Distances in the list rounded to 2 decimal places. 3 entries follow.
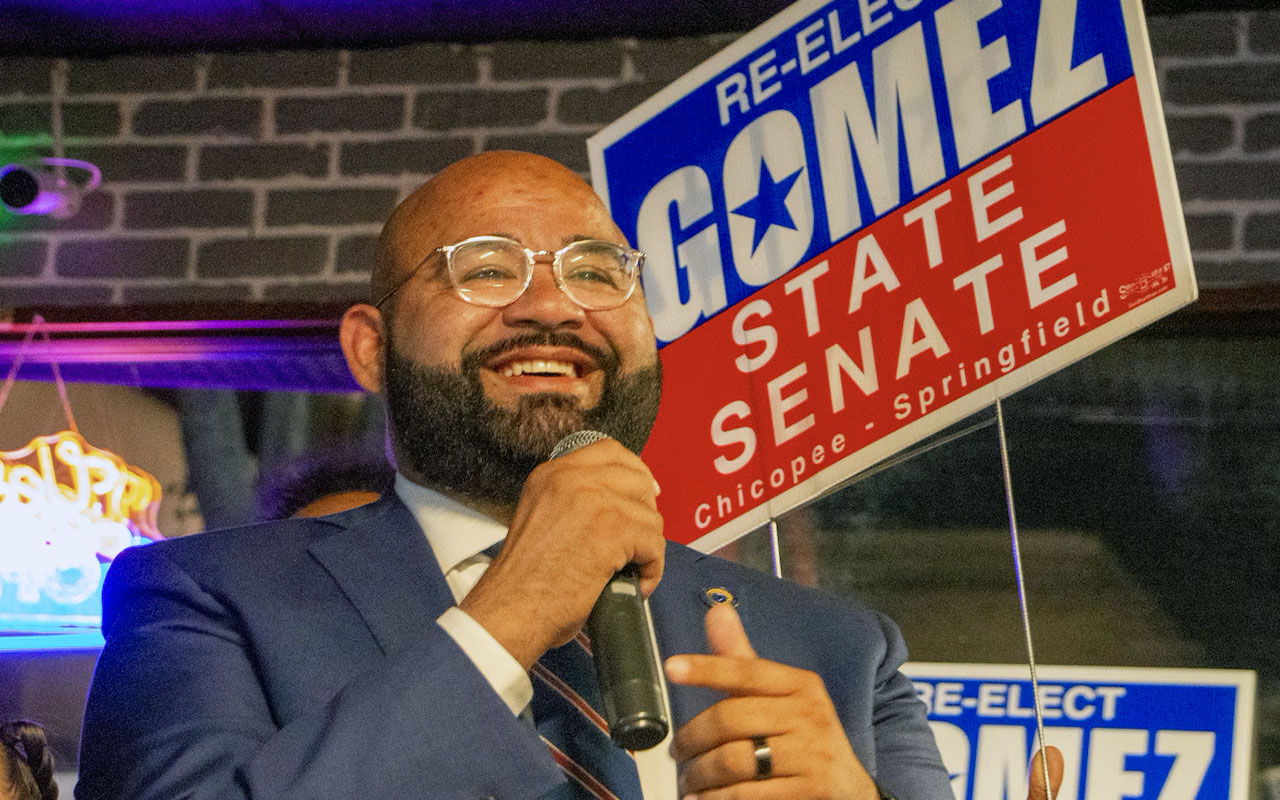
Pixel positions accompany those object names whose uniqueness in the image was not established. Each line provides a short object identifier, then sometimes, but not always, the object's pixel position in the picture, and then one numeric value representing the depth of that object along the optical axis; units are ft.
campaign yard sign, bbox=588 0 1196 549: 6.25
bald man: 3.26
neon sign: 8.61
